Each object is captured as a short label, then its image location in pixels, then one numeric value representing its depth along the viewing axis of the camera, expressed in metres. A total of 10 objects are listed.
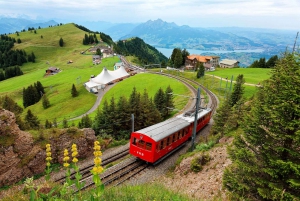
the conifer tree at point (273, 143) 7.31
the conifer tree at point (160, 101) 41.19
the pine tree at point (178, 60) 98.69
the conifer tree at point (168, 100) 41.07
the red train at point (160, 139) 18.97
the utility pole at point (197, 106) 20.14
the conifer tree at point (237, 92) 33.88
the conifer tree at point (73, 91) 67.38
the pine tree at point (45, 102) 62.50
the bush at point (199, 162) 16.27
